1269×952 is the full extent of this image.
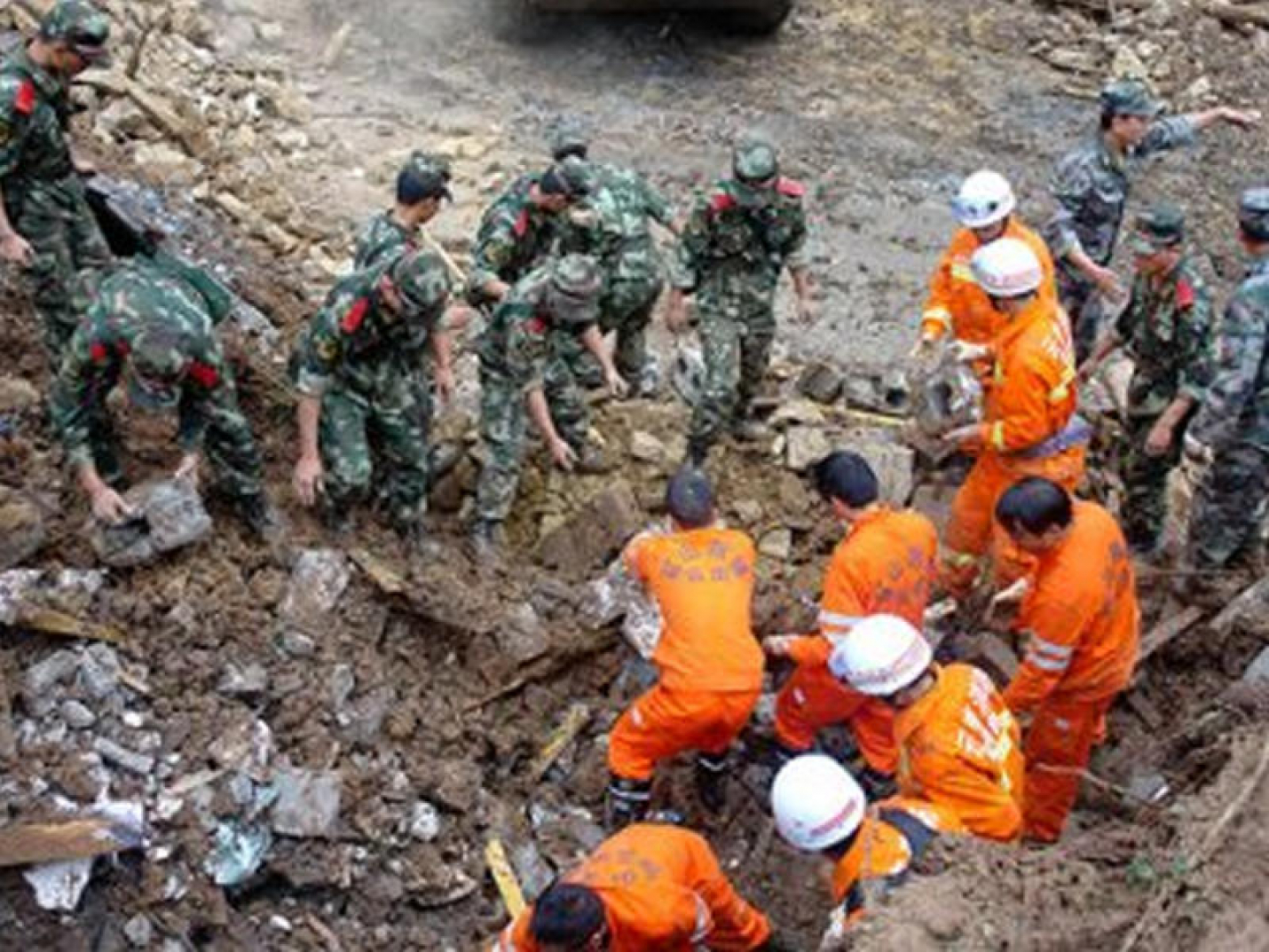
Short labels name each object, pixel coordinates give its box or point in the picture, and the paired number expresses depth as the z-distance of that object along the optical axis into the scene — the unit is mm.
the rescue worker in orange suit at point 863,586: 6418
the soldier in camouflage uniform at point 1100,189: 8664
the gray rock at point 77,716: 6281
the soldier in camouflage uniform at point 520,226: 7992
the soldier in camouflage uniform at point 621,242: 8453
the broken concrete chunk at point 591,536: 8023
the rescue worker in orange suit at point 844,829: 5273
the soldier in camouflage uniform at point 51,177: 7102
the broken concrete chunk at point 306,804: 6288
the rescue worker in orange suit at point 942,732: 5578
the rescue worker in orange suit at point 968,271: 7727
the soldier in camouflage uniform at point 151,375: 6398
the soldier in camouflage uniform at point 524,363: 7430
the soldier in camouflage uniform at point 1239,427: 7398
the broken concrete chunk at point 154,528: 6781
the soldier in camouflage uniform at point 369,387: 6785
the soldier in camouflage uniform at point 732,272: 8344
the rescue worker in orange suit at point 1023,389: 7109
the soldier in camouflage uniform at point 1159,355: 7730
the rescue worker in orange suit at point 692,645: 6332
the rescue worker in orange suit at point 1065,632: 6180
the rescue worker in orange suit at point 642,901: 5133
